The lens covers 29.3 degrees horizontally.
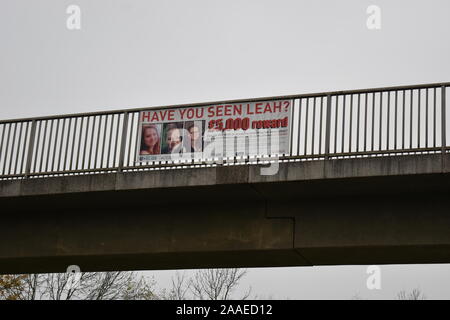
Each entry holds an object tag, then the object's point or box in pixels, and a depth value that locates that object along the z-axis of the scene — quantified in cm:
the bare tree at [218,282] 5347
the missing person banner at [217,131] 1681
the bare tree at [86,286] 4781
